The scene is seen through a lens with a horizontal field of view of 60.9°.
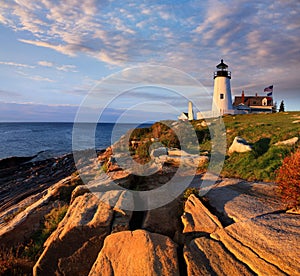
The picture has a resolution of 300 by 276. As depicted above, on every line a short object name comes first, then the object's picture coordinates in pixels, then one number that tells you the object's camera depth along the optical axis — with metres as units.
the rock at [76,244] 7.36
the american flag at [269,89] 58.82
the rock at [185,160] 14.71
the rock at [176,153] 16.12
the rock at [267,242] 5.41
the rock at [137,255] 5.72
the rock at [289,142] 15.37
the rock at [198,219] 7.38
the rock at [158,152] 17.04
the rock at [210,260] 5.53
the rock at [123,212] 7.93
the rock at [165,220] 7.97
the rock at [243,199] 7.87
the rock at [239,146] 16.19
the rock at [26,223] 9.38
